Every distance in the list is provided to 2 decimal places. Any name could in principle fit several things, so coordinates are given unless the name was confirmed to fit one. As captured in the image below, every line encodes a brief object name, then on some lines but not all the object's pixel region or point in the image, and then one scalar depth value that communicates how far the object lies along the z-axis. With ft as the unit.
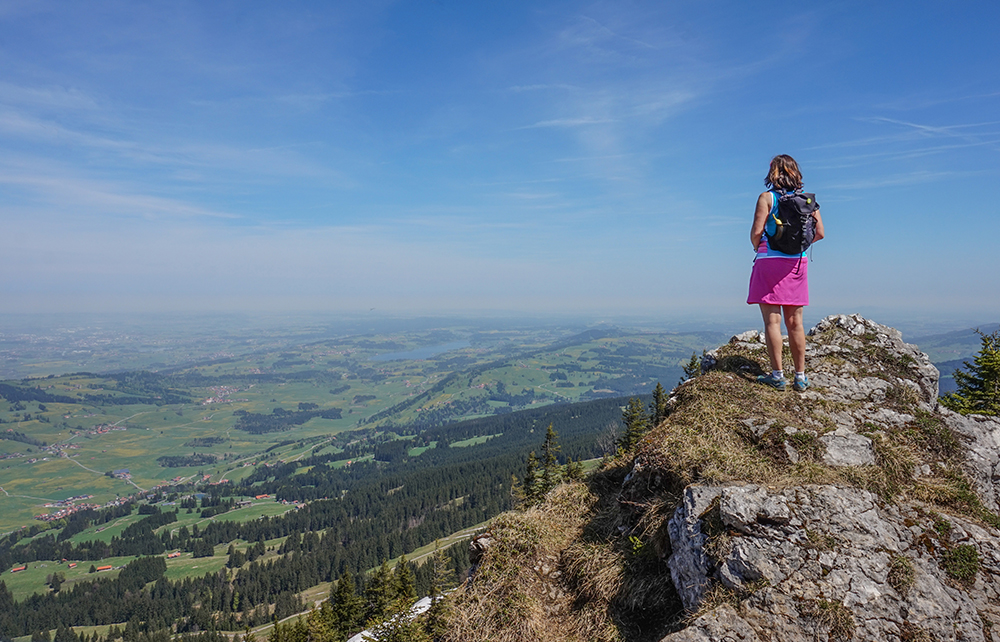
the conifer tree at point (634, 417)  123.24
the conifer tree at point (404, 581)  112.29
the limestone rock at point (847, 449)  25.09
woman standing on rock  28.35
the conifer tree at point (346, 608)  128.57
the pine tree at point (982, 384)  52.90
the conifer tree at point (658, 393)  130.18
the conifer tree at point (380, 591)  115.44
